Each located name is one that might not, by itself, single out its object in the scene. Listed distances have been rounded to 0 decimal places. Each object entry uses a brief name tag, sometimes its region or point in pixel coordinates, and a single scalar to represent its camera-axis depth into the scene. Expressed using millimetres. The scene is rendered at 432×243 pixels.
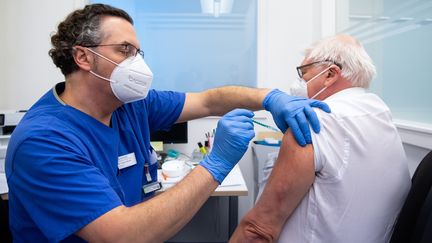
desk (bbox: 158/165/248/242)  2531
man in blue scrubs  664
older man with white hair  813
